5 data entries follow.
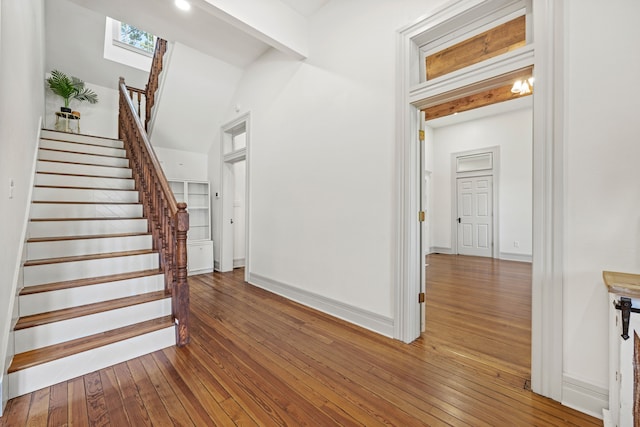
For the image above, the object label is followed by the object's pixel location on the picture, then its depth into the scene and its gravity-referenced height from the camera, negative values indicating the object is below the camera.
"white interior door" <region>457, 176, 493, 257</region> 6.14 -0.12
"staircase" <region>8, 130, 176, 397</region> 1.81 -0.60
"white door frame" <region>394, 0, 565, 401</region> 1.54 +0.22
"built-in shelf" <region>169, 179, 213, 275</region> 4.63 -0.21
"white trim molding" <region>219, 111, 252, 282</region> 4.20 +0.65
